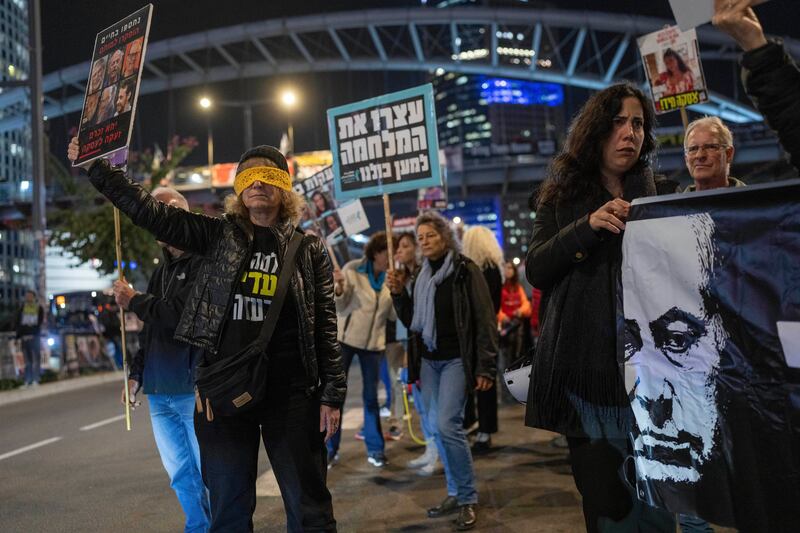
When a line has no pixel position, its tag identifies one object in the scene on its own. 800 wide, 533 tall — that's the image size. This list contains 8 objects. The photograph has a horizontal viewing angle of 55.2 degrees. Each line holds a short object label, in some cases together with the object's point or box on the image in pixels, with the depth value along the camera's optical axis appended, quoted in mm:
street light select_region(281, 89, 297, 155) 30562
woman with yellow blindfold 3359
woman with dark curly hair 2672
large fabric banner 2154
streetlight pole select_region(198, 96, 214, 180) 50169
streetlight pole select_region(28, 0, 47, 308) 18703
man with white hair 4387
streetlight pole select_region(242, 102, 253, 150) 35909
